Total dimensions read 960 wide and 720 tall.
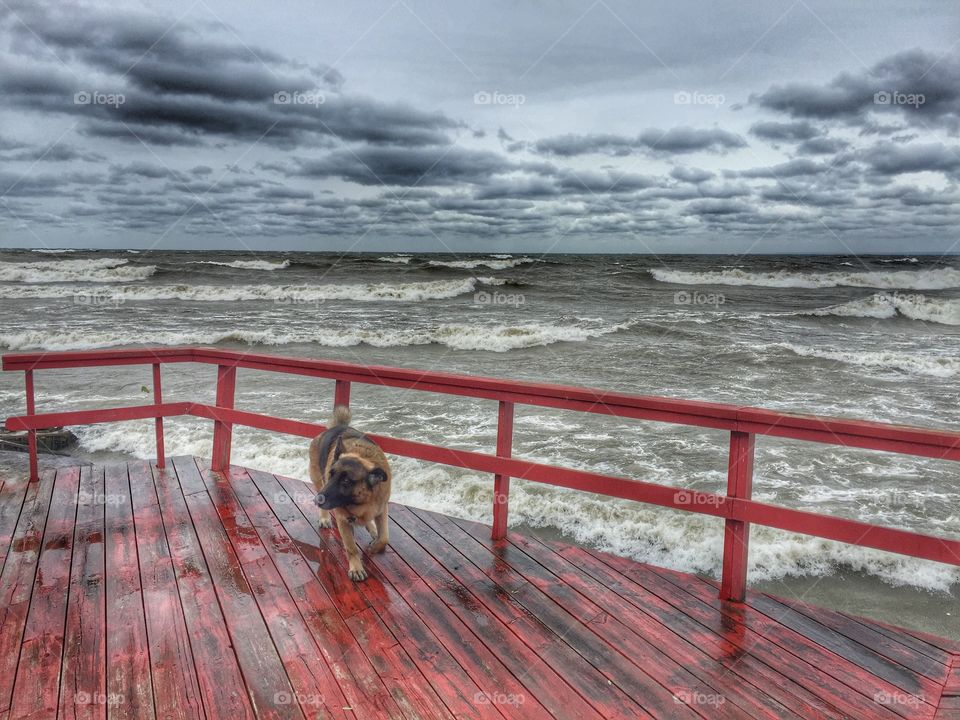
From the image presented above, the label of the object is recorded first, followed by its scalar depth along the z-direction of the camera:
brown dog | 3.29
